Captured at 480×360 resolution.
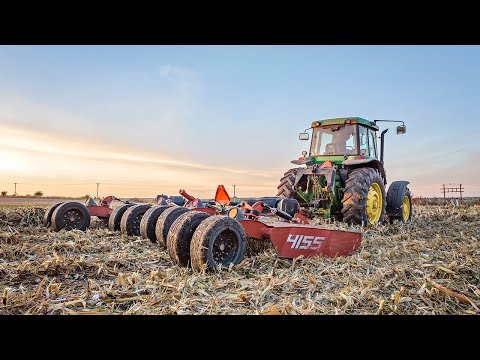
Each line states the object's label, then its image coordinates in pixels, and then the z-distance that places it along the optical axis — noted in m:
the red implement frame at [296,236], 4.30
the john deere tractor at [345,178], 7.26
